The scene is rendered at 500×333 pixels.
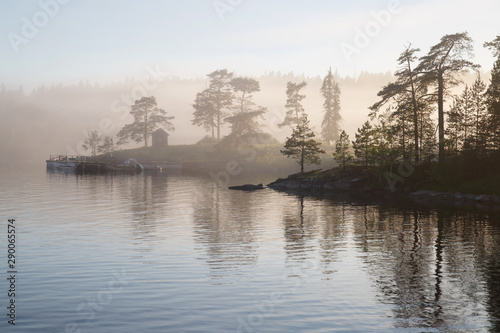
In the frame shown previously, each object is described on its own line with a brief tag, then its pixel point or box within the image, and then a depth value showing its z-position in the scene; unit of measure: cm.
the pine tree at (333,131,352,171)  7459
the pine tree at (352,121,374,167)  7214
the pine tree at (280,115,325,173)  8425
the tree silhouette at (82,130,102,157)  17578
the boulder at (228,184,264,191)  7164
